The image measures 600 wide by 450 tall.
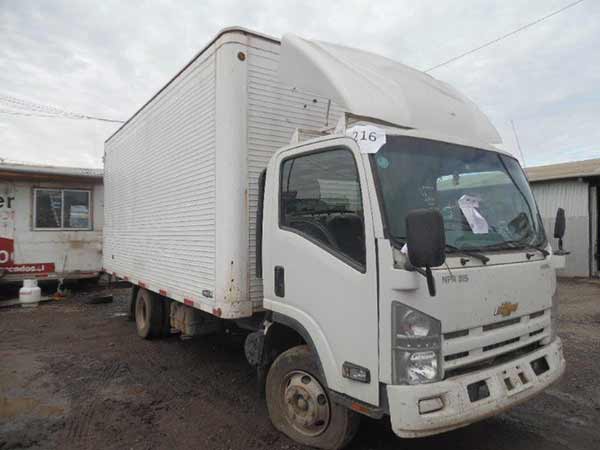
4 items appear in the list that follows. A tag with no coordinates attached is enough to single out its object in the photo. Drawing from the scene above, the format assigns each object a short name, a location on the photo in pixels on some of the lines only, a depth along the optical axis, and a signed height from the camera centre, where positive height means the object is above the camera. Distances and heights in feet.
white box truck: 8.58 -0.34
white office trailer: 36.76 +0.41
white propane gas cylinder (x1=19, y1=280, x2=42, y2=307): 33.83 -5.37
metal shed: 45.06 +2.04
